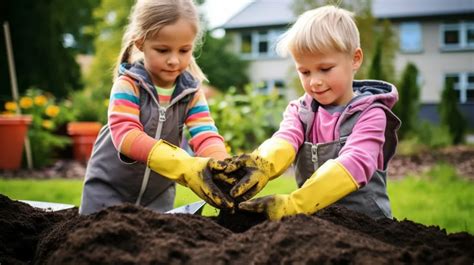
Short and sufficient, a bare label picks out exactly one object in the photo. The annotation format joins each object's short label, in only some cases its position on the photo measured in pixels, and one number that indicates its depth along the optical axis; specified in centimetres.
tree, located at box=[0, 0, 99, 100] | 1135
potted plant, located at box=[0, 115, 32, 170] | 698
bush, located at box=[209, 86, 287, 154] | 722
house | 2464
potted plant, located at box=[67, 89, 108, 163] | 877
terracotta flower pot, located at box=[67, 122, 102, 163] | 873
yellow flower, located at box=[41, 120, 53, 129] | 815
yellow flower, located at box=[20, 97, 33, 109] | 837
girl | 226
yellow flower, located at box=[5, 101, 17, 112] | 833
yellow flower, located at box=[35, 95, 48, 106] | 850
